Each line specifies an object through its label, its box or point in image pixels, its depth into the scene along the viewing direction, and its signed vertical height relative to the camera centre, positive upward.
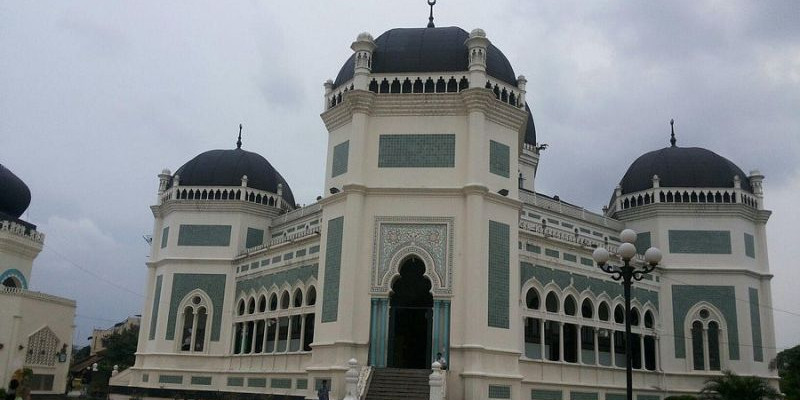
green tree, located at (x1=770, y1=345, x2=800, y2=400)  27.70 +1.89
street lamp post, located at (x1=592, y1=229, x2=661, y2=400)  13.15 +2.75
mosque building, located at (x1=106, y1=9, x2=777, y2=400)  21.20 +4.78
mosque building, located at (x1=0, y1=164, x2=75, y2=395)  32.28 +2.92
